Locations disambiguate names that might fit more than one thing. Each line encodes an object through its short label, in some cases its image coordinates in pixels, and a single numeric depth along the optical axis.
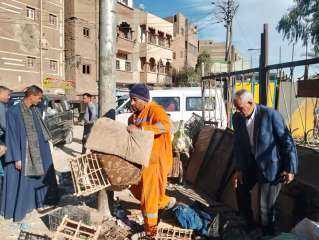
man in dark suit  2.50
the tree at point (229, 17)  18.43
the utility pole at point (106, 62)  3.14
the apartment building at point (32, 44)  15.50
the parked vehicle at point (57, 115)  7.26
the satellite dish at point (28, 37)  16.04
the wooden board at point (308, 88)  2.73
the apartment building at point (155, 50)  25.47
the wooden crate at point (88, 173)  2.58
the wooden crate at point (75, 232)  2.45
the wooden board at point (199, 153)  4.35
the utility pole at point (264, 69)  3.27
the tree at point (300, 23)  14.88
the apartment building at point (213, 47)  44.16
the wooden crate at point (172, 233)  2.61
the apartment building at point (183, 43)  31.88
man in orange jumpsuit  2.70
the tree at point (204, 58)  31.84
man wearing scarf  3.28
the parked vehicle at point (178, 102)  7.78
